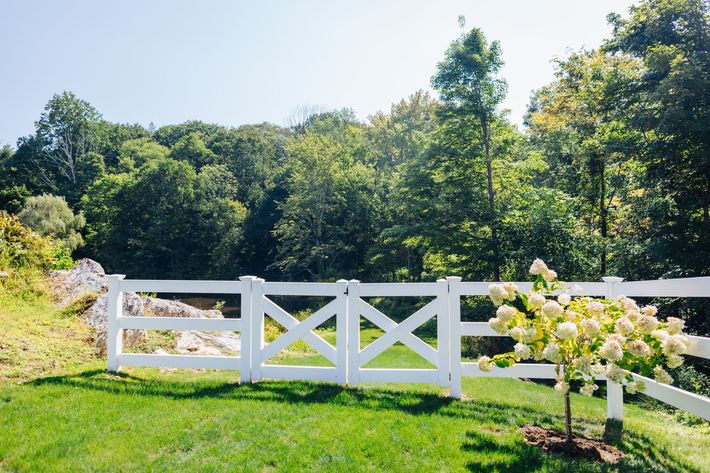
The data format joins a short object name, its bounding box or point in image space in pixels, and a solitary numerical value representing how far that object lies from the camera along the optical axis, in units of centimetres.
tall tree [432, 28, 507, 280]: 1823
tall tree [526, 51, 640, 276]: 1739
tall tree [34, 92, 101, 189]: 4488
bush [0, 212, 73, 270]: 1100
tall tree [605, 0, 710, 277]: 1234
